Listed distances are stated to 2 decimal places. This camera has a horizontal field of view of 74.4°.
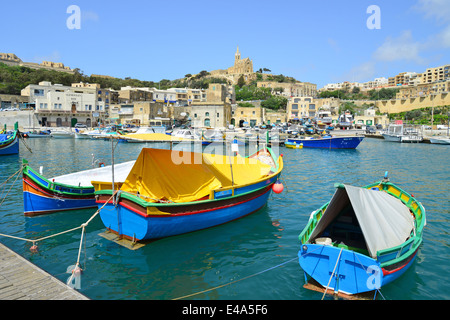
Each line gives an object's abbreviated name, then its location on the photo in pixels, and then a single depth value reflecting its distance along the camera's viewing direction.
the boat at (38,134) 51.51
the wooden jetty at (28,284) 5.96
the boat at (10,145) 29.22
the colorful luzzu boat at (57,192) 11.93
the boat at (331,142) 40.55
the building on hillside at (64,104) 62.28
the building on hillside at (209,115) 64.69
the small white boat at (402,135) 52.13
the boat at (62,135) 53.67
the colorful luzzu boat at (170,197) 9.09
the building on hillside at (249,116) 72.69
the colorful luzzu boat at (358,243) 6.38
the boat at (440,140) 47.61
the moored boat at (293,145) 42.97
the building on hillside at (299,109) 79.62
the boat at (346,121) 69.25
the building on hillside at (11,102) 67.81
